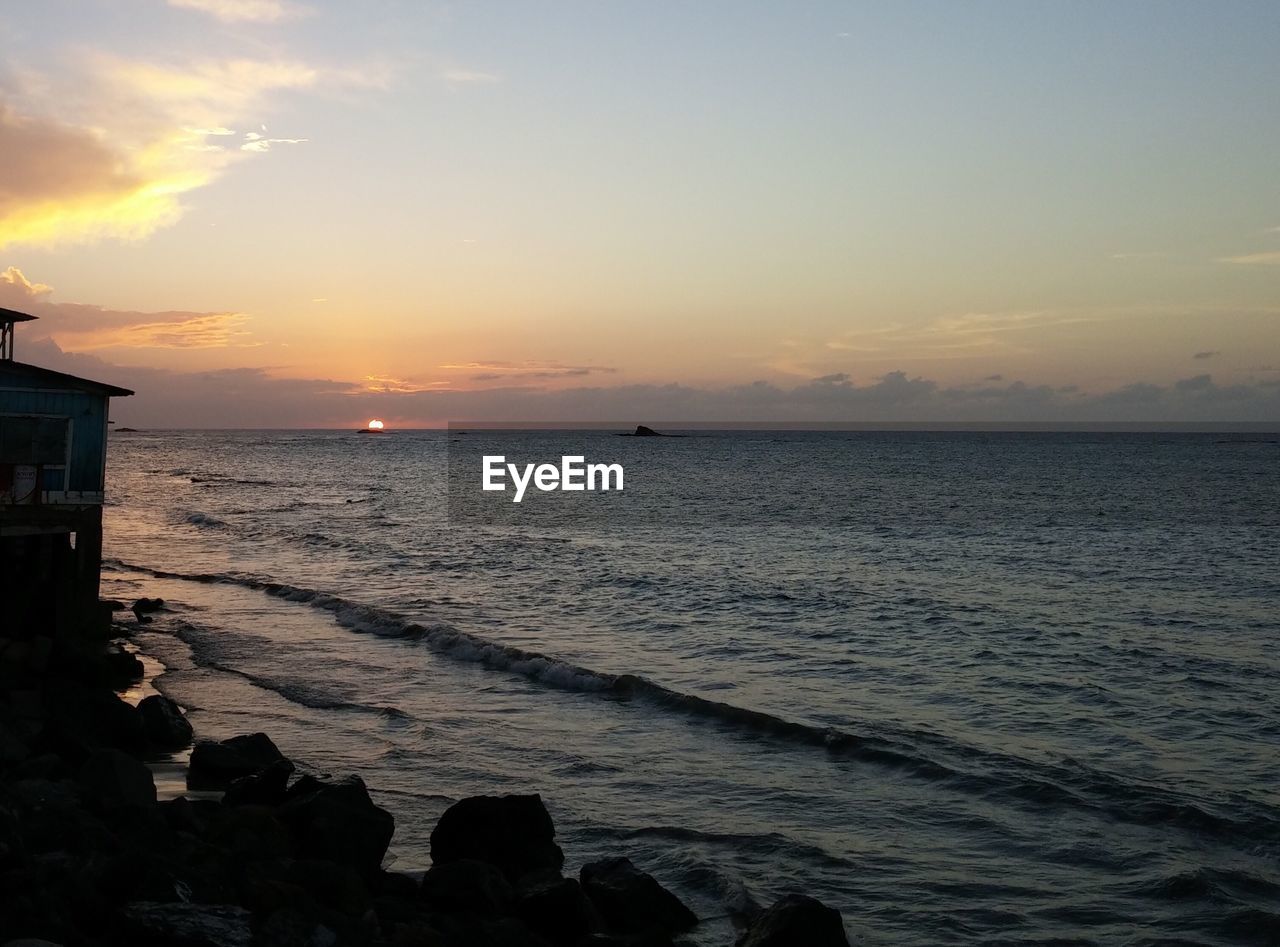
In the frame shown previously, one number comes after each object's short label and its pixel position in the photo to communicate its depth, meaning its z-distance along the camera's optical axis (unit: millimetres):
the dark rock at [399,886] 11258
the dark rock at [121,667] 21308
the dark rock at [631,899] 10953
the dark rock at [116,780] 12094
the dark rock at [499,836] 12164
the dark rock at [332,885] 9945
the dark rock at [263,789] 13422
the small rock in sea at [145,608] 29841
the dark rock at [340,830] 11406
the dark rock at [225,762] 14992
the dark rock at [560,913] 10391
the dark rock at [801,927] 10039
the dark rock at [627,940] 9945
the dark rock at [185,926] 8430
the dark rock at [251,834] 10984
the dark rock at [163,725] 16984
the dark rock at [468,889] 10695
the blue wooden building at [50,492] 21953
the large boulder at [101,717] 16250
